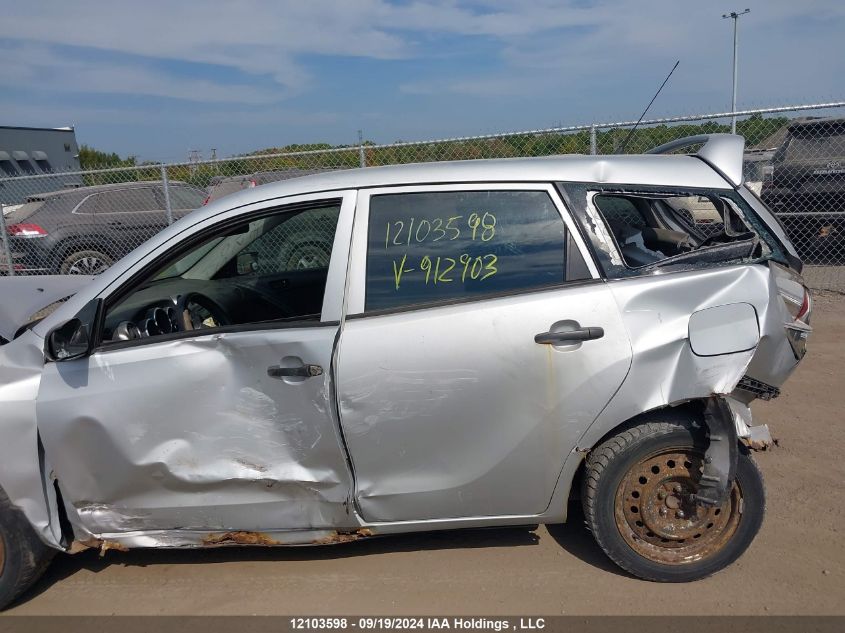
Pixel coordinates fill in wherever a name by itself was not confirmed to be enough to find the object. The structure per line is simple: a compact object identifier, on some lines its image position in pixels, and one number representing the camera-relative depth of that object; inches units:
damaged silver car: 109.3
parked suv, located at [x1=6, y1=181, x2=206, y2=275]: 386.0
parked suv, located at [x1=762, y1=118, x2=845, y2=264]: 327.3
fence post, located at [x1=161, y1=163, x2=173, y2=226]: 363.9
